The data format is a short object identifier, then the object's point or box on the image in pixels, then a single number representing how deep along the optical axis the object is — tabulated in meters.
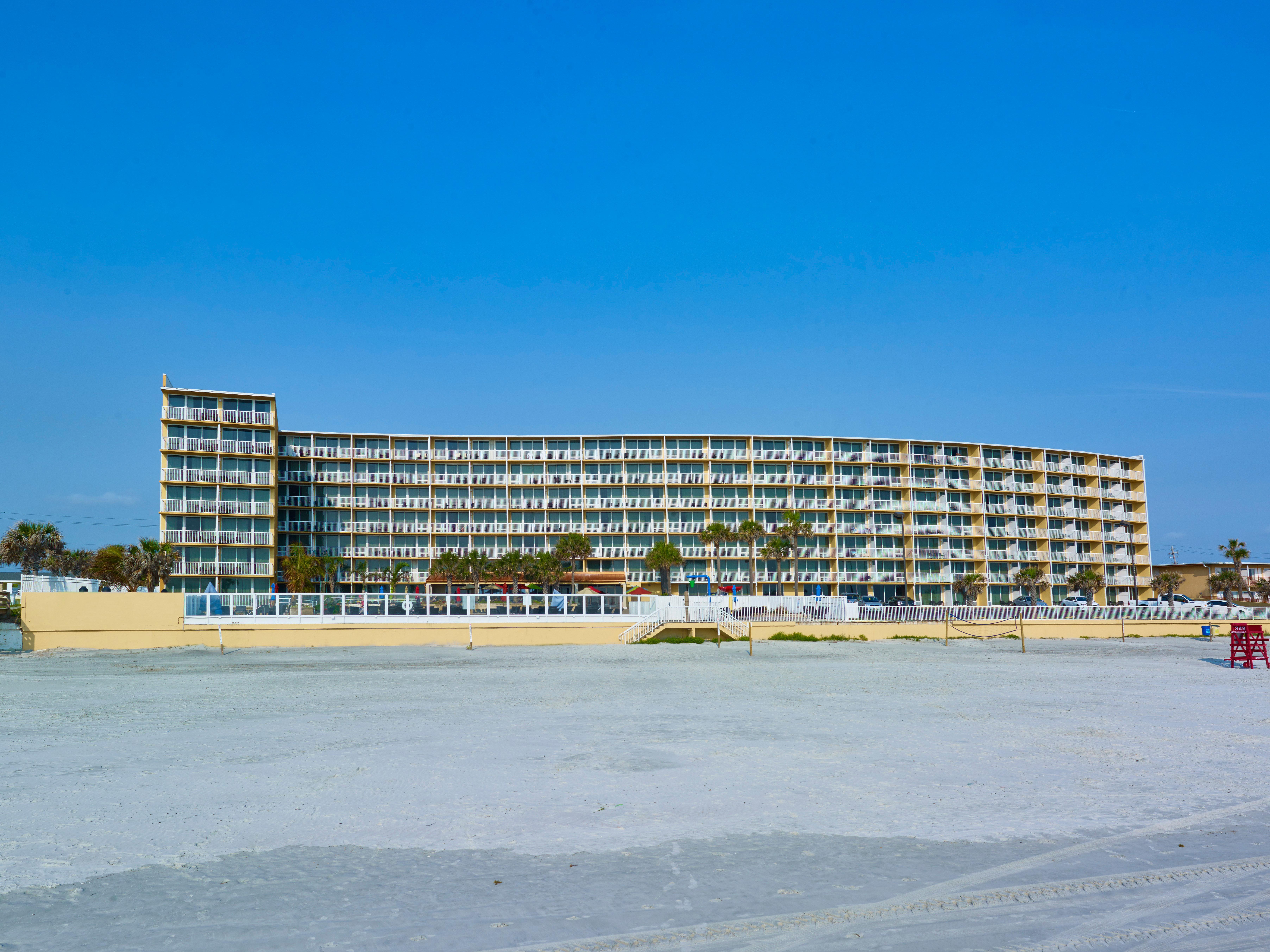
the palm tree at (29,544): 75.88
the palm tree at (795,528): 79.94
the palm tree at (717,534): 80.19
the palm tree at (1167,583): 92.12
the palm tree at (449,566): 77.19
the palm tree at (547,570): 76.56
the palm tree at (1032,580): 90.25
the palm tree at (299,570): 72.12
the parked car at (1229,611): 56.75
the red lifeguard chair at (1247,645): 29.94
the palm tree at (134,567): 63.44
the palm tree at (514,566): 77.19
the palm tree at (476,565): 77.12
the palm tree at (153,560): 63.59
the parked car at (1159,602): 57.88
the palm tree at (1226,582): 93.94
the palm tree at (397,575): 78.50
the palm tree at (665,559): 79.56
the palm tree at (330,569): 76.44
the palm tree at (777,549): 78.50
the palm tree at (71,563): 80.06
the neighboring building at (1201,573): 109.06
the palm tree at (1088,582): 91.19
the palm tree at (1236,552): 97.44
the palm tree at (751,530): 78.81
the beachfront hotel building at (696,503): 84.00
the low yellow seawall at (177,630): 41.41
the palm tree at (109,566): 75.00
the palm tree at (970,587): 88.12
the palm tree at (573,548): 79.06
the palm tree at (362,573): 81.56
